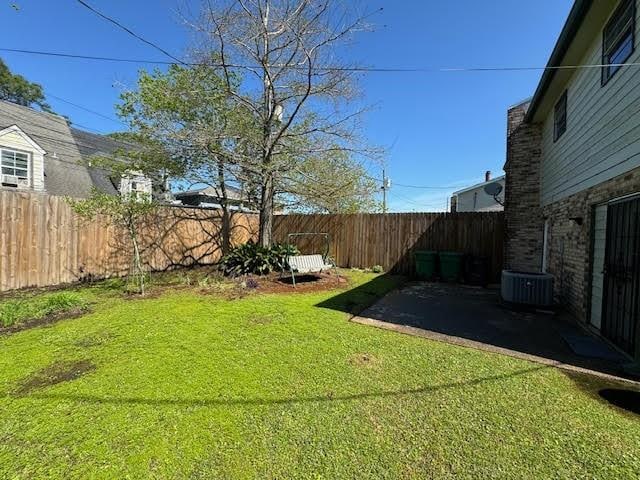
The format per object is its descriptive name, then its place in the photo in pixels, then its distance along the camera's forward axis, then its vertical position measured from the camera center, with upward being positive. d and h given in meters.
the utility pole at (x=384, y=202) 22.09 +2.72
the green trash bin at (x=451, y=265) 8.59 -0.67
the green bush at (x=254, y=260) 8.52 -0.74
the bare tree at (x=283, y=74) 7.45 +4.40
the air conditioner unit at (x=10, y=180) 11.84 +1.76
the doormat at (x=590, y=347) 3.55 -1.25
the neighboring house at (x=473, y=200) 23.23 +3.42
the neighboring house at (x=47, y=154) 12.08 +3.12
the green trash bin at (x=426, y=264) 8.95 -0.68
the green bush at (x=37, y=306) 4.49 -1.31
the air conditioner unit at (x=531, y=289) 5.46 -0.80
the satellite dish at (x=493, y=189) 9.63 +1.70
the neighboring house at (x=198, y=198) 21.62 +2.52
